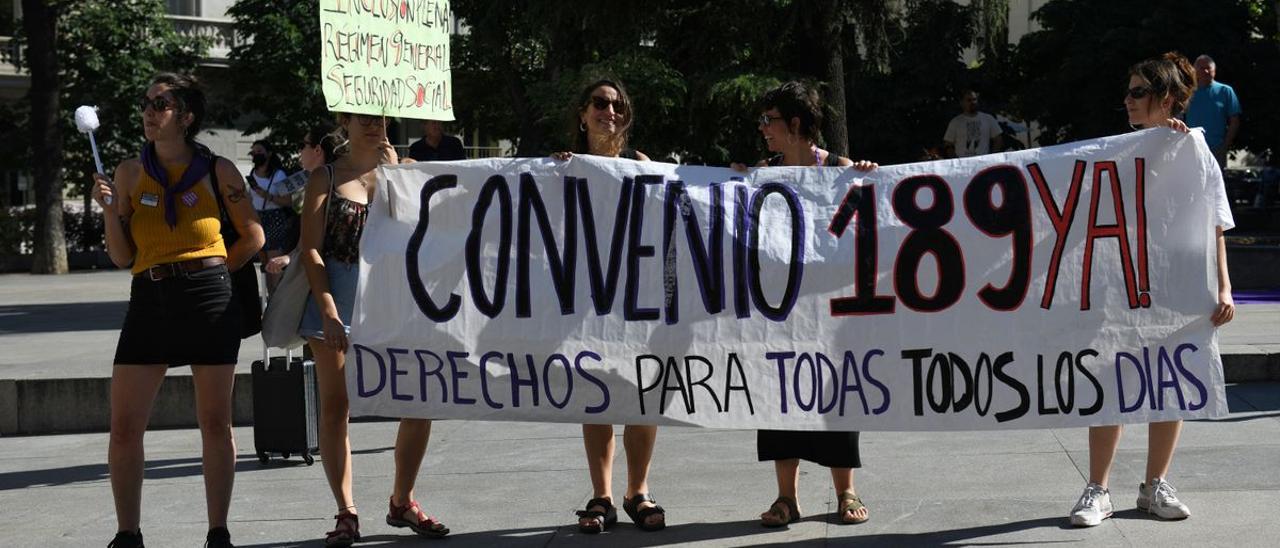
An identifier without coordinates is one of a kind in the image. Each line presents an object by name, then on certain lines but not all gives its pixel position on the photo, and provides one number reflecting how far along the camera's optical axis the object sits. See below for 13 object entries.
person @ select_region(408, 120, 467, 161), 10.38
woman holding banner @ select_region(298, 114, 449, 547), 5.80
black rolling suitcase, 7.90
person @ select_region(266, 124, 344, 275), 6.97
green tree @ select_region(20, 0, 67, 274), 28.34
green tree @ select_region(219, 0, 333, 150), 34.78
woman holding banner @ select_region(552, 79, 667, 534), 6.05
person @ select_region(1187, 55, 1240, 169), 12.25
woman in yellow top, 5.58
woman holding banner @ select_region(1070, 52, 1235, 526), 5.88
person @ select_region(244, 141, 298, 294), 7.22
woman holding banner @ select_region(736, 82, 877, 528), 6.07
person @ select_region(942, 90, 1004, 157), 16.00
